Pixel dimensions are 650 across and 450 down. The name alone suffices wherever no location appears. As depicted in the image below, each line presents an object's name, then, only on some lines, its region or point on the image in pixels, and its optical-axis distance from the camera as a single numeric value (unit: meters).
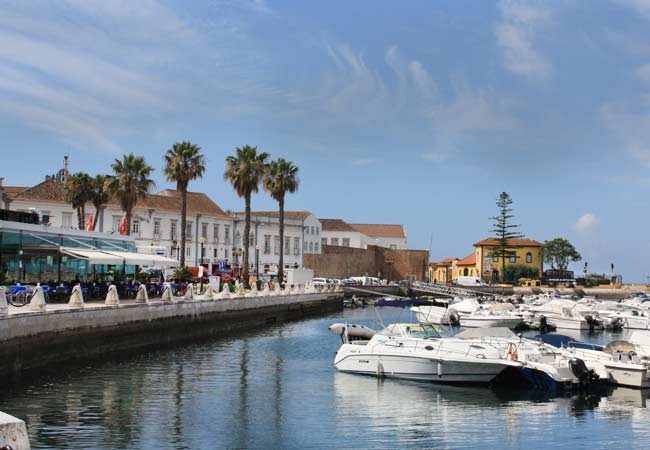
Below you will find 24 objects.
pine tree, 107.50
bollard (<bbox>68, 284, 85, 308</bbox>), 26.28
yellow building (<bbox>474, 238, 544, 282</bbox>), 116.12
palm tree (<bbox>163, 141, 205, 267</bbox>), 56.97
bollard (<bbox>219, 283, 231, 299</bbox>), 43.40
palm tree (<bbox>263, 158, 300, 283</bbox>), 69.19
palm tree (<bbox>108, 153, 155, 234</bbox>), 55.88
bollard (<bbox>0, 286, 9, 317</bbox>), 20.50
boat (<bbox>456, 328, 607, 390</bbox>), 22.52
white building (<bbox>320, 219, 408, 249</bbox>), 121.81
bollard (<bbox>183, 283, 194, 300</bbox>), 38.09
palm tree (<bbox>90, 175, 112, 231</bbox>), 61.06
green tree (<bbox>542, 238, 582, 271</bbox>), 128.75
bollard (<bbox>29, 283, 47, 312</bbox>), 23.17
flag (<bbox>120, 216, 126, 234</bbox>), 52.47
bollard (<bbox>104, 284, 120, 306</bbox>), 29.48
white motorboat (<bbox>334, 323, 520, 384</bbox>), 22.75
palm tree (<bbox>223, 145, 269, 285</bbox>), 61.00
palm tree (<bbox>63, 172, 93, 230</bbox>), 60.12
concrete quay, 21.36
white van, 102.82
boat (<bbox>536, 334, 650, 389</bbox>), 23.34
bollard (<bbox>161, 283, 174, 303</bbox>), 35.34
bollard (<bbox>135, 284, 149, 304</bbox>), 32.56
